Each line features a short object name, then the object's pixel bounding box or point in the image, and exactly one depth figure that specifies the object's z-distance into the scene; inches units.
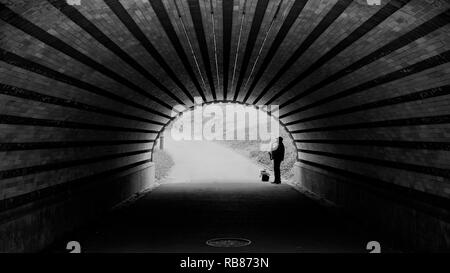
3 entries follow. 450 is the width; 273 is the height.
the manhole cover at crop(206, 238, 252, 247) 293.1
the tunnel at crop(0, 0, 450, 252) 225.5
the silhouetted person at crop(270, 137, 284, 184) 705.6
